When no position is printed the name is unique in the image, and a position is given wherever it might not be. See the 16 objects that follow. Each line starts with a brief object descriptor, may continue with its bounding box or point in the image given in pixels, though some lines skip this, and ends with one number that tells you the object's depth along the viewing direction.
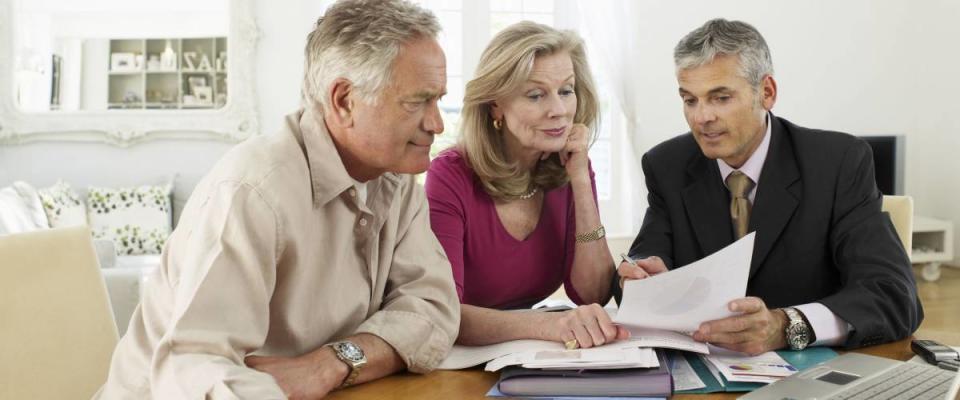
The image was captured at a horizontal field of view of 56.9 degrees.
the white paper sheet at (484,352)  1.38
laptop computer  1.16
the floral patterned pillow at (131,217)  5.48
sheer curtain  6.01
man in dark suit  1.76
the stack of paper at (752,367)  1.25
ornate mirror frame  5.93
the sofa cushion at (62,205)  5.31
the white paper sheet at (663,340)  1.34
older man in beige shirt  1.11
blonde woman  1.95
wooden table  1.24
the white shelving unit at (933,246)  5.54
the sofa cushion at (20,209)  4.67
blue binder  1.22
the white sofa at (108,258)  3.07
